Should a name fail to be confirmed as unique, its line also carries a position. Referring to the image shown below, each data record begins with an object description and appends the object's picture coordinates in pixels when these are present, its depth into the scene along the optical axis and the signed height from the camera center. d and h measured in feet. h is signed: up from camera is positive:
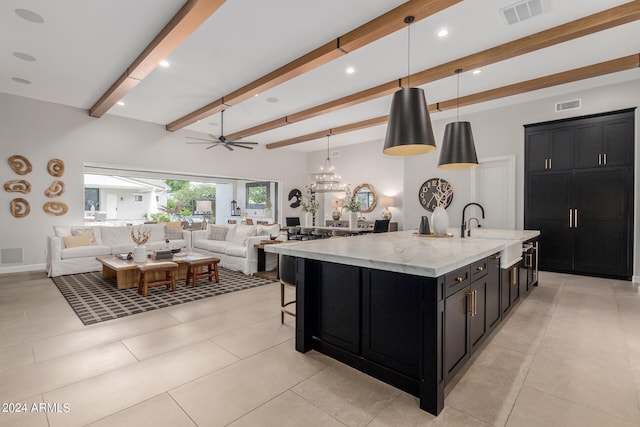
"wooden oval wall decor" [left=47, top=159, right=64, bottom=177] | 20.11 +2.83
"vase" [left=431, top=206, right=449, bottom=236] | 11.57 -0.36
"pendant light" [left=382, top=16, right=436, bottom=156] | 8.94 +2.68
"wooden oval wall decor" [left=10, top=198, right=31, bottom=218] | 19.06 +0.08
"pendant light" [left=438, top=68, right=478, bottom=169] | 12.23 +2.63
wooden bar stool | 9.73 -1.93
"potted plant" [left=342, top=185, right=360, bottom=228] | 26.02 +0.26
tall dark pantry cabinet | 16.39 +1.26
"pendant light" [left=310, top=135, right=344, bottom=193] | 28.74 +2.97
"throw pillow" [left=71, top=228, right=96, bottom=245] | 19.69 -1.47
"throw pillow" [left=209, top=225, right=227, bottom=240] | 23.00 -1.62
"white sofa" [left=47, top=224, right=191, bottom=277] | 17.75 -2.27
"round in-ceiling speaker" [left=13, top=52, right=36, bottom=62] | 13.67 +7.01
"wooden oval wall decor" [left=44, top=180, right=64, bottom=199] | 20.13 +1.32
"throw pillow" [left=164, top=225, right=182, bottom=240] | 23.43 -1.74
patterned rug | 11.74 -3.88
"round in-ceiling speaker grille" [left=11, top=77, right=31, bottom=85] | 16.40 +7.07
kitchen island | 5.97 -2.18
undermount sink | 9.25 -1.16
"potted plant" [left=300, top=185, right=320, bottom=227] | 28.78 +0.46
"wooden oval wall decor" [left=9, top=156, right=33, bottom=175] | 18.86 +2.81
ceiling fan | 21.36 +6.26
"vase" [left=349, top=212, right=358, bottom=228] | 25.99 -0.61
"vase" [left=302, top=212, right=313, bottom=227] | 28.66 -0.71
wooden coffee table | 14.70 -2.95
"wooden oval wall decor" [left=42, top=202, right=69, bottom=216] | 20.15 +0.10
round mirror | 30.91 +1.64
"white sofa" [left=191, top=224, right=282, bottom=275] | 18.54 -2.29
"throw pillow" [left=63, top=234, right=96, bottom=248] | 18.71 -1.94
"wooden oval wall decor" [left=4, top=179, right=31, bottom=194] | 18.80 +1.44
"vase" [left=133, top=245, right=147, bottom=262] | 15.47 -2.24
